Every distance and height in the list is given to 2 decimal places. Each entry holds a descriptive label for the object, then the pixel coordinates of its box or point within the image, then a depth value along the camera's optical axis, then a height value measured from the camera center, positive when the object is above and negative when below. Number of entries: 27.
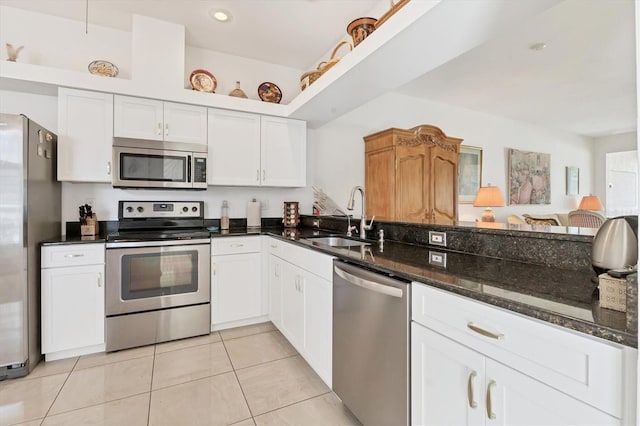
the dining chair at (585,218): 4.42 -0.09
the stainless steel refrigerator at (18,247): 1.93 -0.23
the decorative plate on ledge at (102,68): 2.64 +1.29
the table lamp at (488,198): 4.18 +0.21
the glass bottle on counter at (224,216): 3.13 -0.04
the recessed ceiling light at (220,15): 2.58 +1.74
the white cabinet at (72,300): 2.15 -0.65
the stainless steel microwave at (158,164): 2.53 +0.43
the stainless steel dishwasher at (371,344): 1.23 -0.62
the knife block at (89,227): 2.54 -0.13
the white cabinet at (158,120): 2.57 +0.83
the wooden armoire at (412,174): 3.59 +0.48
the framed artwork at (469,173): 4.59 +0.63
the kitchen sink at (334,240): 2.53 -0.24
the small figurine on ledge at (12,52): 2.33 +1.26
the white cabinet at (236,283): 2.66 -0.65
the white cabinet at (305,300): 1.79 -0.62
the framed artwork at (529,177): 5.28 +0.66
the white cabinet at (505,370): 0.67 -0.43
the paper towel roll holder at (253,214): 3.26 -0.02
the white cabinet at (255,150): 2.93 +0.65
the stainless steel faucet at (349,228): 2.52 -0.13
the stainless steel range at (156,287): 2.32 -0.61
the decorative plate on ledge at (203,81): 2.94 +1.30
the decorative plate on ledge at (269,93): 3.30 +1.33
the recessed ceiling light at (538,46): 2.94 +1.66
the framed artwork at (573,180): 6.27 +0.69
